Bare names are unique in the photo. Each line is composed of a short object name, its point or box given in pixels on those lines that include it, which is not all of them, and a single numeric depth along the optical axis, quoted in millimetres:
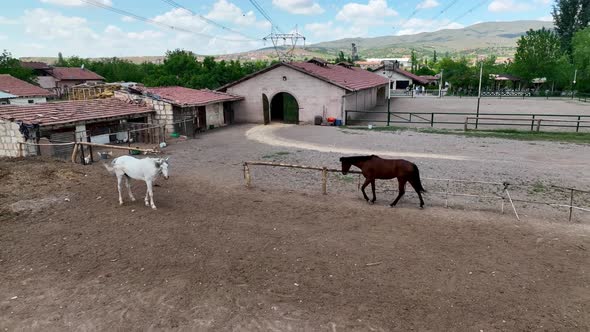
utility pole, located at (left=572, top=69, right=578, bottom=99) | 53669
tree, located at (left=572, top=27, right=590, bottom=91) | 56469
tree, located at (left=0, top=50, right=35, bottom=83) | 57272
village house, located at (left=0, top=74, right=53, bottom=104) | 41841
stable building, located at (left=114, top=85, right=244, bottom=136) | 23703
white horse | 10578
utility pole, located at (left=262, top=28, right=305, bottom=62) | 40031
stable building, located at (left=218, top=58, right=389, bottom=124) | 28328
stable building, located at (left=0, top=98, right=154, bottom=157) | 17000
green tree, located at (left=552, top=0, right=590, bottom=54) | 74062
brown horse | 10703
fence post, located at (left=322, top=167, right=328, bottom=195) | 11710
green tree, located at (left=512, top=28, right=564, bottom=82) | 63156
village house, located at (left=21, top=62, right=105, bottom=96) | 68625
